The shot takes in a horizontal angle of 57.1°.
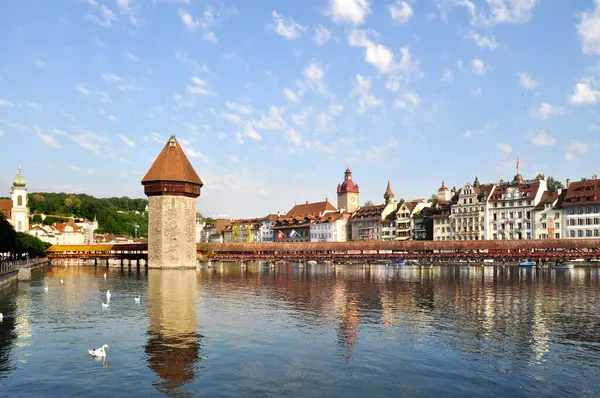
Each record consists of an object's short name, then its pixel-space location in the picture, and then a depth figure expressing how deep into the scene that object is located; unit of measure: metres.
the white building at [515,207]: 82.12
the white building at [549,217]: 78.50
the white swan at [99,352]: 16.03
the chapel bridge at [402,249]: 68.75
